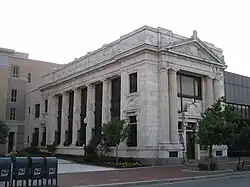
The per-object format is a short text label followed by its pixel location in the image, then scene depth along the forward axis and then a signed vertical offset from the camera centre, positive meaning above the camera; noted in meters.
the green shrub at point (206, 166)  22.05 -2.41
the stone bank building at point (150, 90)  29.72 +4.25
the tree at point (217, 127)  22.52 +0.26
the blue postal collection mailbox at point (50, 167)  13.23 -1.53
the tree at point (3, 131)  40.50 -0.14
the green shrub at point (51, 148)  42.41 -2.34
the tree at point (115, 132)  27.66 -0.14
